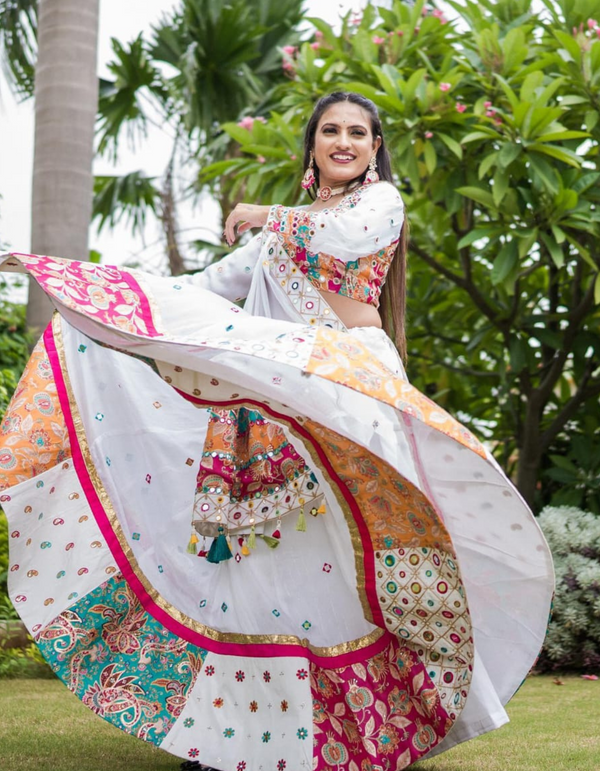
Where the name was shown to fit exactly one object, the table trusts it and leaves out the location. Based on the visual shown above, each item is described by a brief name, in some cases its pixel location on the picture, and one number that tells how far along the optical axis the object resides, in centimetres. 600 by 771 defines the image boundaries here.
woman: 223
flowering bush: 477
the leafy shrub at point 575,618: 422
